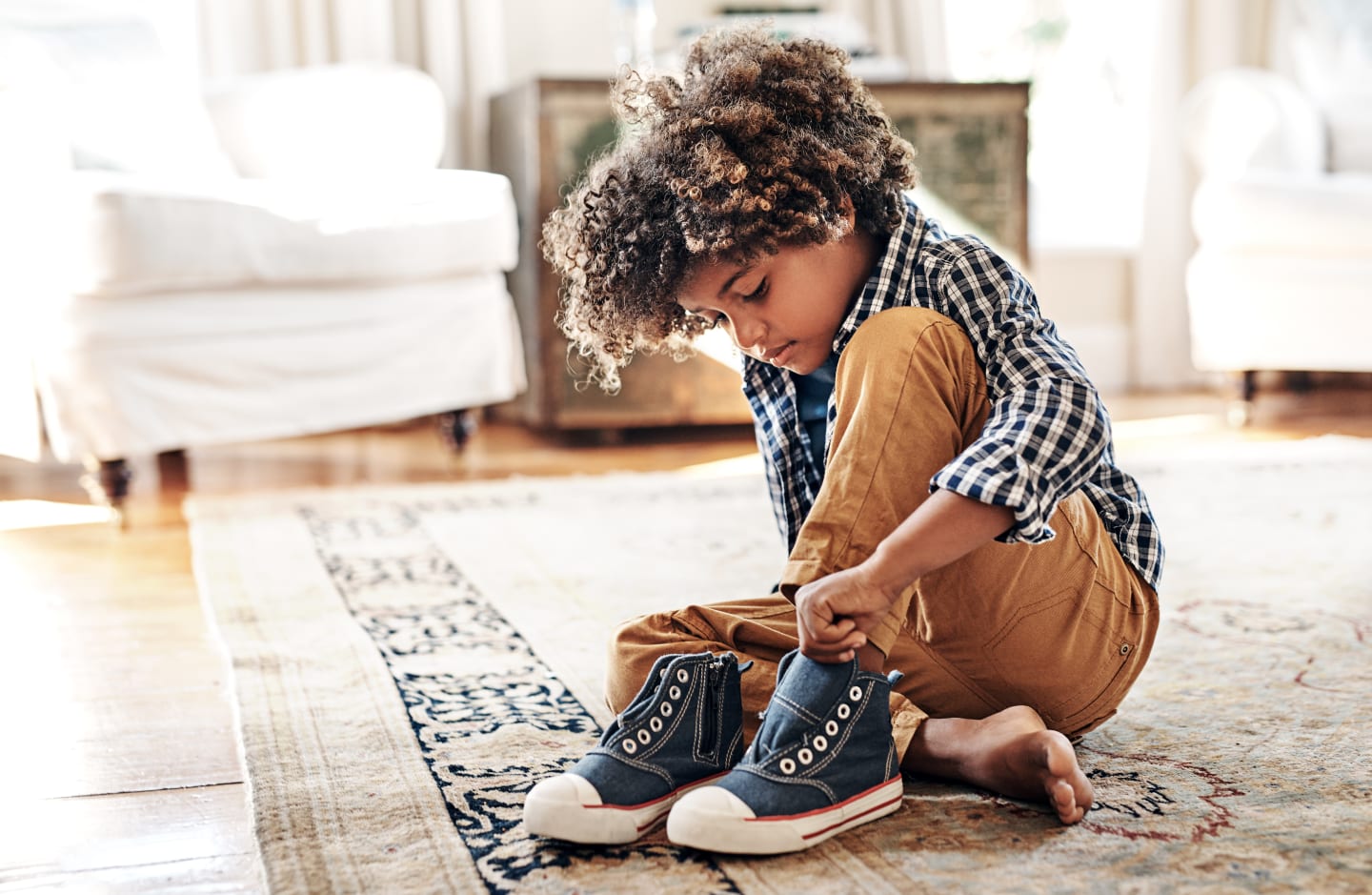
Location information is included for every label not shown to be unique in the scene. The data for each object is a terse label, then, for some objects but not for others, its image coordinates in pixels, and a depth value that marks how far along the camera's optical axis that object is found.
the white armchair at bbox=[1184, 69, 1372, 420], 2.71
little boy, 0.88
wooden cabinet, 2.66
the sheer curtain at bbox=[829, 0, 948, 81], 3.37
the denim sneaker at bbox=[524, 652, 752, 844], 0.88
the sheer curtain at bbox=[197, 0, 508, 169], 2.99
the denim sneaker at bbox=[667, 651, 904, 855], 0.86
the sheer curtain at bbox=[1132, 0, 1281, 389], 3.47
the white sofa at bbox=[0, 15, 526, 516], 2.05
